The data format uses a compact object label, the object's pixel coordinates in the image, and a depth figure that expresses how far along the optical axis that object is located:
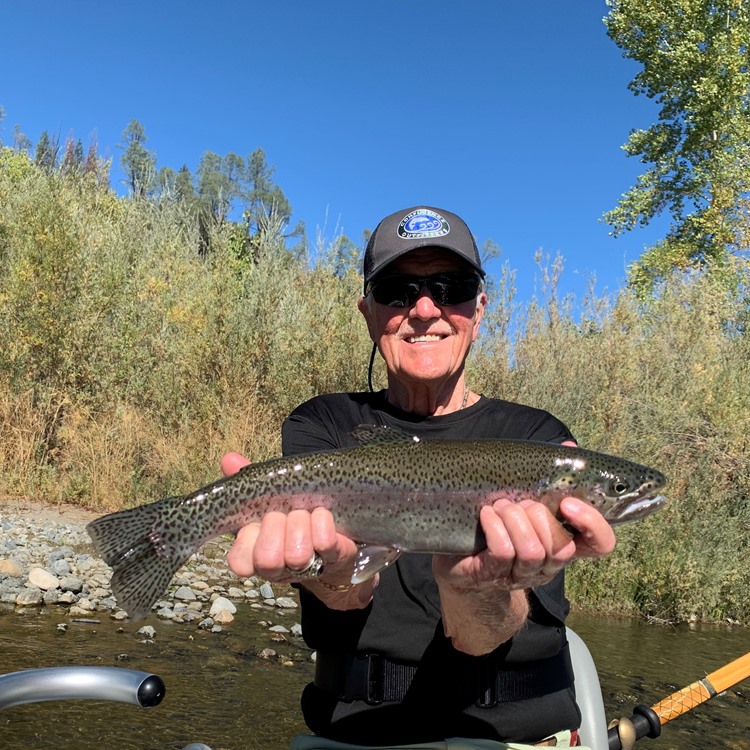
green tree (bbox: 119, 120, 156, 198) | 59.63
